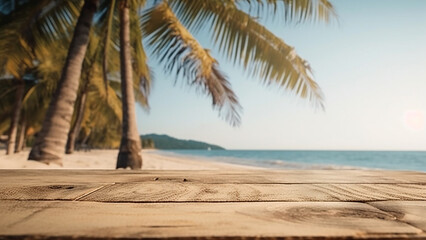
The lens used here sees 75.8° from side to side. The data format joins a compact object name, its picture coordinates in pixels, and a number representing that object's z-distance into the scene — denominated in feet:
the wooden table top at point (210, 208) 1.57
